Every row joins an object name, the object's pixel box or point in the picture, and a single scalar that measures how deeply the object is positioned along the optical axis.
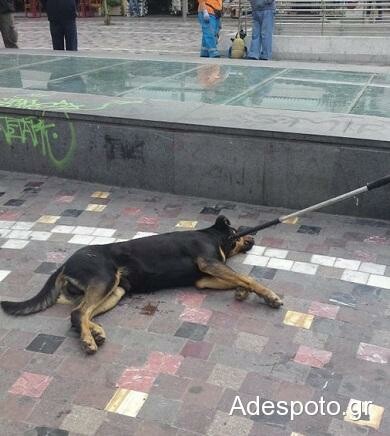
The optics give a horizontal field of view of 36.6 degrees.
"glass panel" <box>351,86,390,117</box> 5.61
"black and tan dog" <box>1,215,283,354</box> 3.48
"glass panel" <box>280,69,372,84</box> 7.27
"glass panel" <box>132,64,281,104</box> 6.38
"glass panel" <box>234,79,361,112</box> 5.91
